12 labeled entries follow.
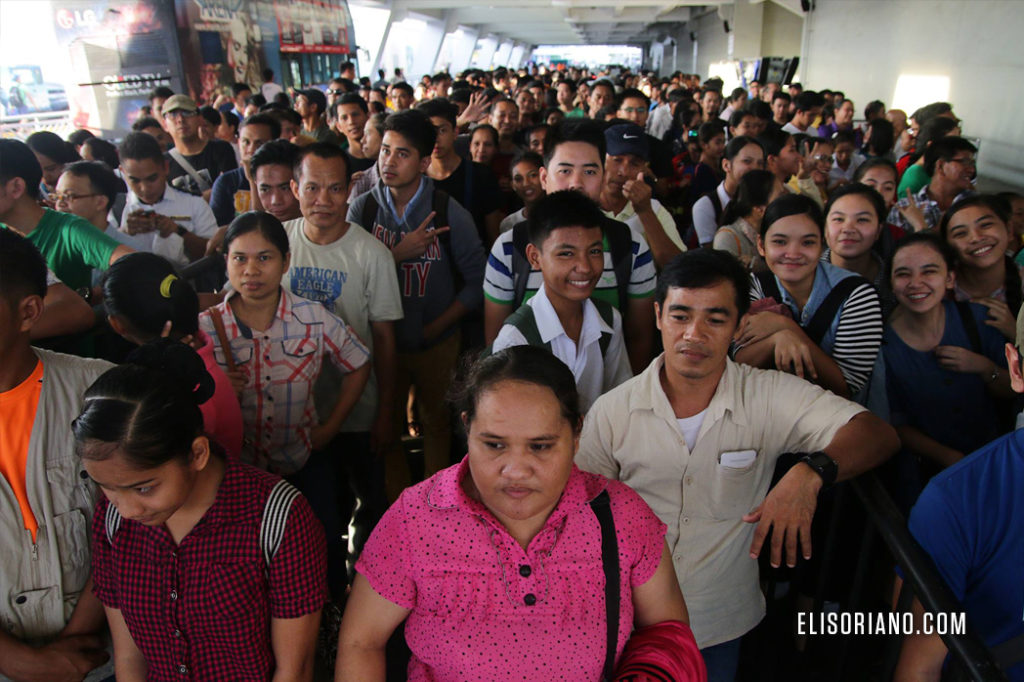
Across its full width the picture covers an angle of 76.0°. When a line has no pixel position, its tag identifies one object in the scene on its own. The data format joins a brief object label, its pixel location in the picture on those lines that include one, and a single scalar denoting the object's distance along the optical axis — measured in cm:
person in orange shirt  154
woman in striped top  198
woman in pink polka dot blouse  131
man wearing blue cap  294
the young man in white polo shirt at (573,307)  218
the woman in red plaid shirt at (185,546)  140
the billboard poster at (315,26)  1359
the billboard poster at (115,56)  894
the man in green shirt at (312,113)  585
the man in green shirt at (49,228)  238
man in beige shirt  176
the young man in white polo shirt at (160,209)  323
